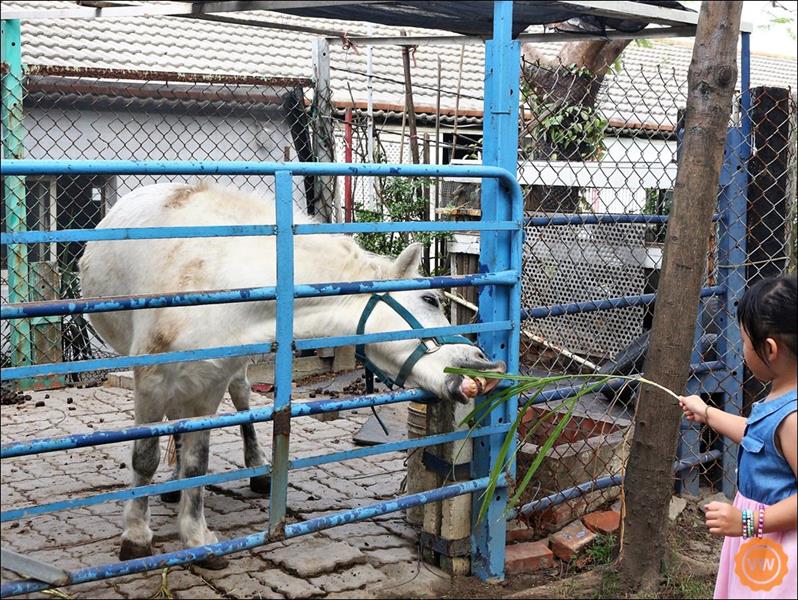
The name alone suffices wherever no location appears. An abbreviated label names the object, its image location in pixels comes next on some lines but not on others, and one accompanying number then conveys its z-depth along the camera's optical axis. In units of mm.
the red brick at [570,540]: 4270
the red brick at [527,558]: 4158
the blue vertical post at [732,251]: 5055
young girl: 2615
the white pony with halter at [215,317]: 3840
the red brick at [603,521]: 4453
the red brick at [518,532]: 4402
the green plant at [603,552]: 4266
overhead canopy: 4336
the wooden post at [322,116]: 7312
